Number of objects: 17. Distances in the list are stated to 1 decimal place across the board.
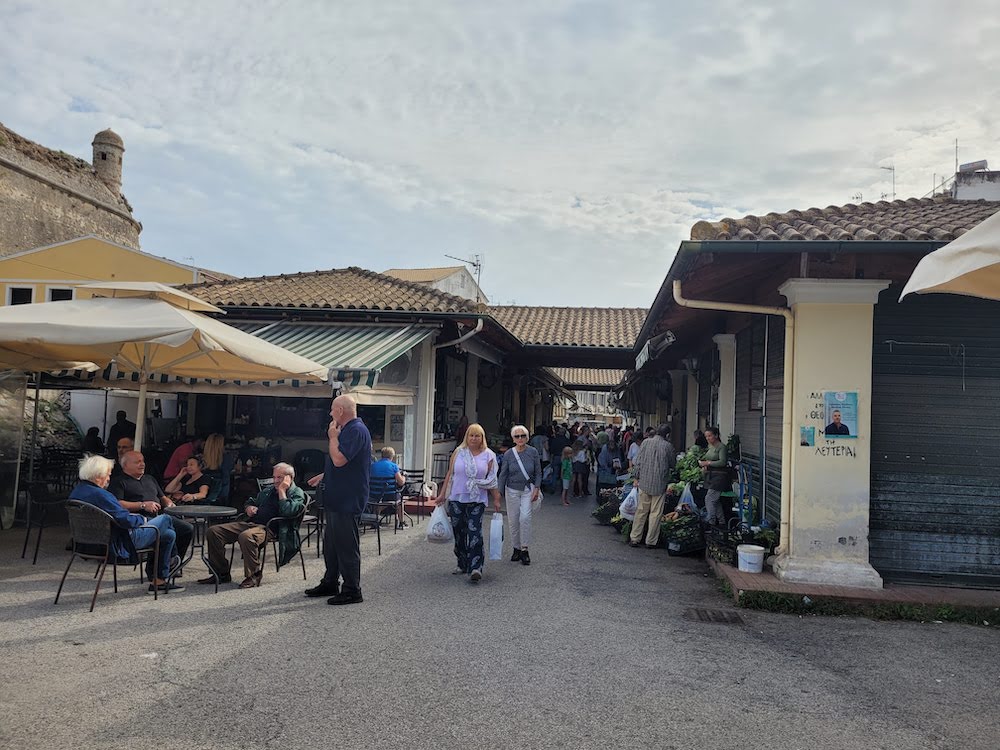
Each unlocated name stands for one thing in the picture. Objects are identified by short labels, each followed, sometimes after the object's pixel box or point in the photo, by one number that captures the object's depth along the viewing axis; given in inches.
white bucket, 286.7
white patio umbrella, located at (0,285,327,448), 261.6
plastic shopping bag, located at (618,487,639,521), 403.2
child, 595.4
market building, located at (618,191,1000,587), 274.4
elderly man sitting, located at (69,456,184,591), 236.4
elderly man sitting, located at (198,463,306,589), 266.7
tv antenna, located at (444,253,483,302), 1479.9
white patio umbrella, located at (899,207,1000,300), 149.6
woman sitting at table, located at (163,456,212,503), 327.6
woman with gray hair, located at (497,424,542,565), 326.0
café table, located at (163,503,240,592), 269.0
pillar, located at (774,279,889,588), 274.2
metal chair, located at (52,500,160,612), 232.8
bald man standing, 246.7
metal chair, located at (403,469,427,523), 453.1
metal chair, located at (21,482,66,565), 304.2
